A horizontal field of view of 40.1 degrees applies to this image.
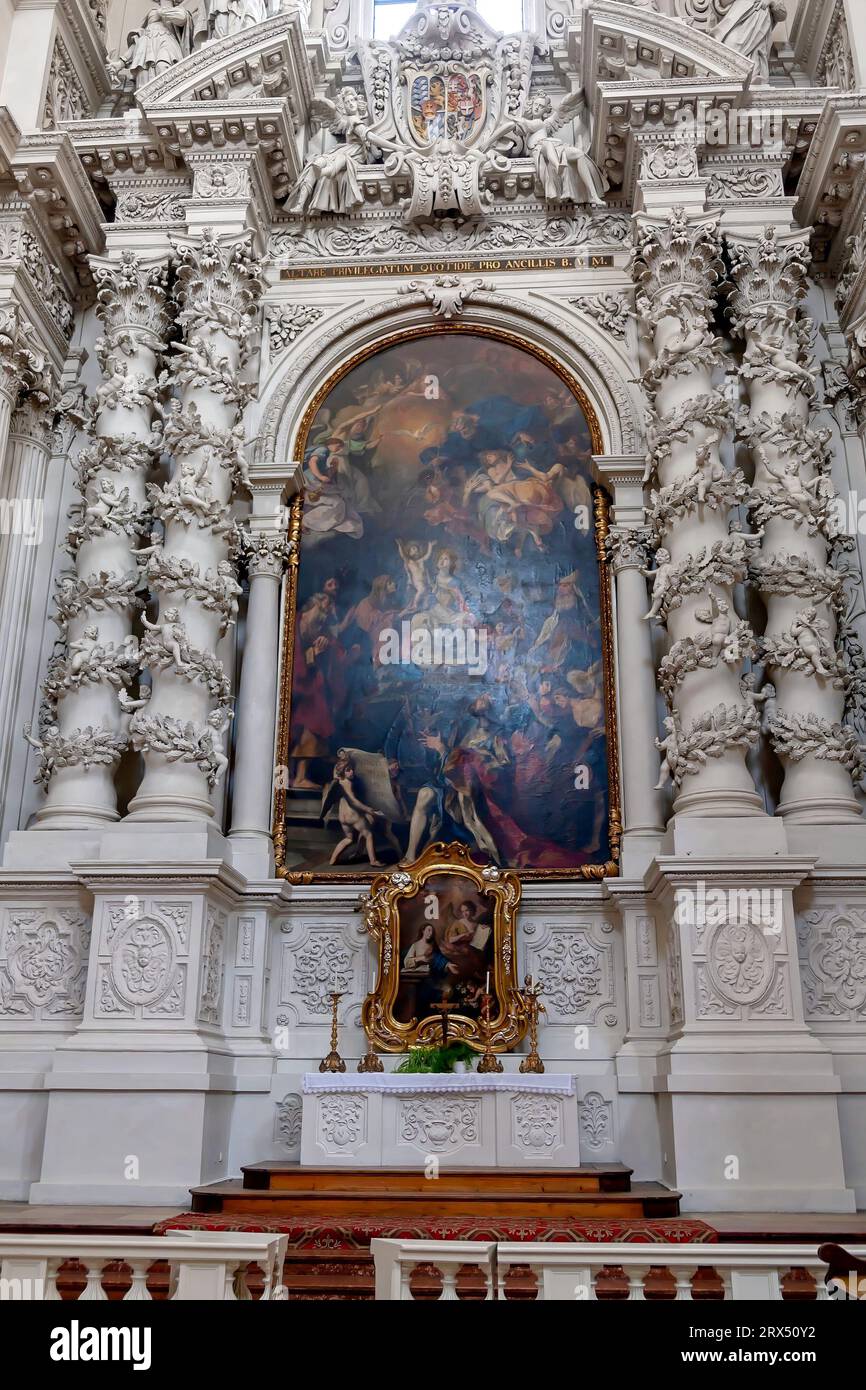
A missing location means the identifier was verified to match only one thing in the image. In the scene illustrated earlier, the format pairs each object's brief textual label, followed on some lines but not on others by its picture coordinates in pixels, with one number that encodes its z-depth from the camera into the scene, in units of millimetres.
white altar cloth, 8672
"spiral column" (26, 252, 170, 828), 10164
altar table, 8555
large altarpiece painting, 10453
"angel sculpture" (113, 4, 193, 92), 12734
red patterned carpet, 6887
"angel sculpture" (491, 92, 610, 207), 12055
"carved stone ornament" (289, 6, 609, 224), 12125
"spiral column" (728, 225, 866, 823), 9812
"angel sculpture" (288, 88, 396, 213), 12320
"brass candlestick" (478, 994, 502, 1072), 9156
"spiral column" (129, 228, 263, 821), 9930
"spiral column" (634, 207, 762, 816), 9648
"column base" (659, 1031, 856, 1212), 8172
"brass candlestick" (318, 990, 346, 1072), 9383
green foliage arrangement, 9023
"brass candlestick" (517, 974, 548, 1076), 9586
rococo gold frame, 9609
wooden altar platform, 7742
